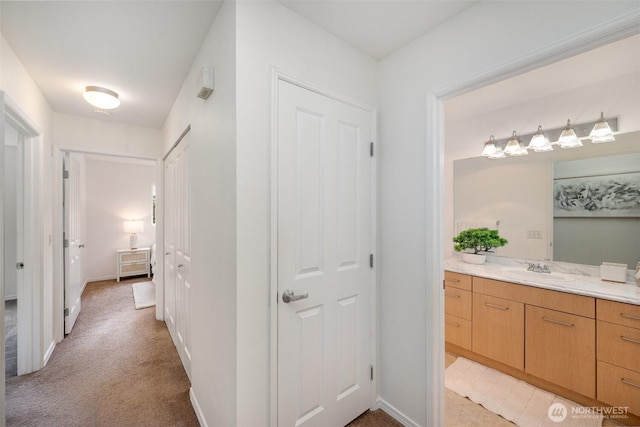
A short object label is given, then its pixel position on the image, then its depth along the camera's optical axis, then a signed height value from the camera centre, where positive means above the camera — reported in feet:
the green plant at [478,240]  8.46 -0.93
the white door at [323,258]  4.55 -0.90
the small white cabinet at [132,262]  17.08 -3.38
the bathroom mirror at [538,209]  6.57 +0.12
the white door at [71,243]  9.50 -1.23
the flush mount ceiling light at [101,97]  7.23 +3.32
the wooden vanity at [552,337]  5.43 -3.12
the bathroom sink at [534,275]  6.81 -1.77
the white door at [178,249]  7.08 -1.13
